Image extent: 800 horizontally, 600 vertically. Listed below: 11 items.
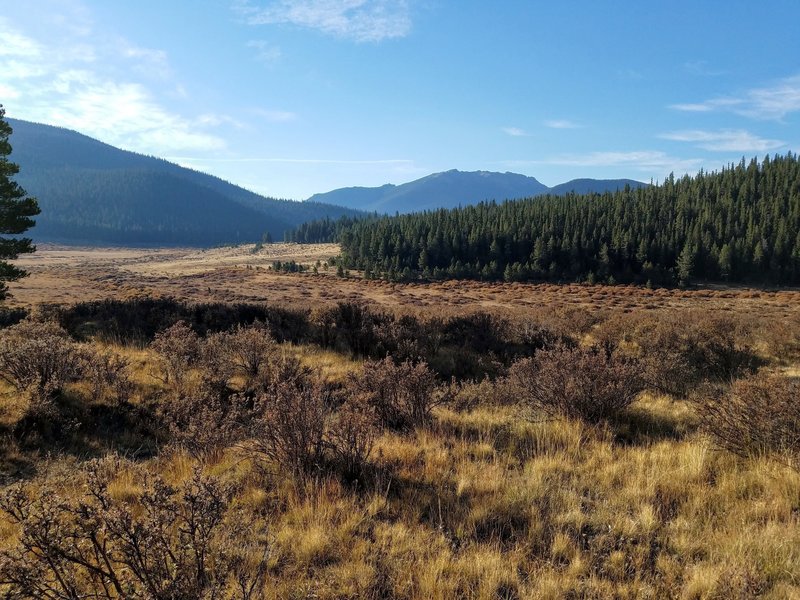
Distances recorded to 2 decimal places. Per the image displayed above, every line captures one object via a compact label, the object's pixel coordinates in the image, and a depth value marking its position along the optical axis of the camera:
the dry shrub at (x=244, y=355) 7.91
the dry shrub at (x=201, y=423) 4.87
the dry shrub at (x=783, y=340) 12.13
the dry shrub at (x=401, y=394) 6.09
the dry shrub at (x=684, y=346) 8.46
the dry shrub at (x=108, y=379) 6.77
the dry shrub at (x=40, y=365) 6.37
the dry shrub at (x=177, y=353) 7.66
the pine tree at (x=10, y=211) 16.67
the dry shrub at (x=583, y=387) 5.89
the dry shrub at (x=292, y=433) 4.41
